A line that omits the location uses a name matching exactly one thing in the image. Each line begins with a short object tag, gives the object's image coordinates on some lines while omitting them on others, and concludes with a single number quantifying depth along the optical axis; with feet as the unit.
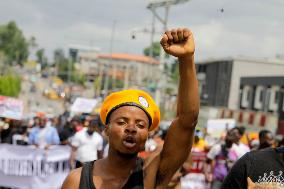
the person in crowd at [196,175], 40.63
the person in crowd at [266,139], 32.53
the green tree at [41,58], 606.96
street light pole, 101.12
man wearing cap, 9.70
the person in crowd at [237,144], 34.76
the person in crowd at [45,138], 45.03
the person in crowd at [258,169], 10.61
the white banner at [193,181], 40.57
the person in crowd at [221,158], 34.73
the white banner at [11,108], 49.75
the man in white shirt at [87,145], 40.70
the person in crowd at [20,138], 46.21
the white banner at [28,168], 41.86
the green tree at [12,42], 445.37
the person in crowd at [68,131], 52.54
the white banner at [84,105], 71.56
